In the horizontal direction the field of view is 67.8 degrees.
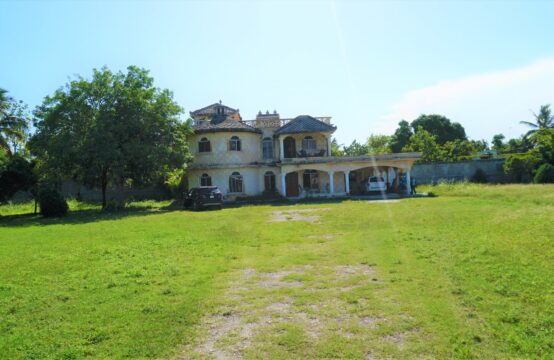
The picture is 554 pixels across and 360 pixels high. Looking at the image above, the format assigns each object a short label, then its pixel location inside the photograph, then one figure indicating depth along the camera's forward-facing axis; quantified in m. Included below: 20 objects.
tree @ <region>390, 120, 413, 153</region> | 65.94
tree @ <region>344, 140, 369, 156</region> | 63.45
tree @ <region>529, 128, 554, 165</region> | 36.25
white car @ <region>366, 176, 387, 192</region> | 33.84
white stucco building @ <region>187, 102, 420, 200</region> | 33.41
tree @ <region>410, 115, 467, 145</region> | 67.62
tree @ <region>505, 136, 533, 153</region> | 54.34
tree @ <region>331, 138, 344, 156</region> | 59.42
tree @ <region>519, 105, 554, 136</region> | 53.88
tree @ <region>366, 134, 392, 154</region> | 64.74
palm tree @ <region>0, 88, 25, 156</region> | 37.03
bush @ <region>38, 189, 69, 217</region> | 25.59
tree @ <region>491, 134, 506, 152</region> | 70.44
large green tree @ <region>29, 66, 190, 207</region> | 26.03
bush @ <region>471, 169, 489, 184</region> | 38.47
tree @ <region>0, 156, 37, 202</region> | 26.17
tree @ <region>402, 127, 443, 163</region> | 49.66
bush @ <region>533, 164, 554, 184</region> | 33.81
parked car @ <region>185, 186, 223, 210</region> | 27.08
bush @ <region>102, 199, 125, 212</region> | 29.37
